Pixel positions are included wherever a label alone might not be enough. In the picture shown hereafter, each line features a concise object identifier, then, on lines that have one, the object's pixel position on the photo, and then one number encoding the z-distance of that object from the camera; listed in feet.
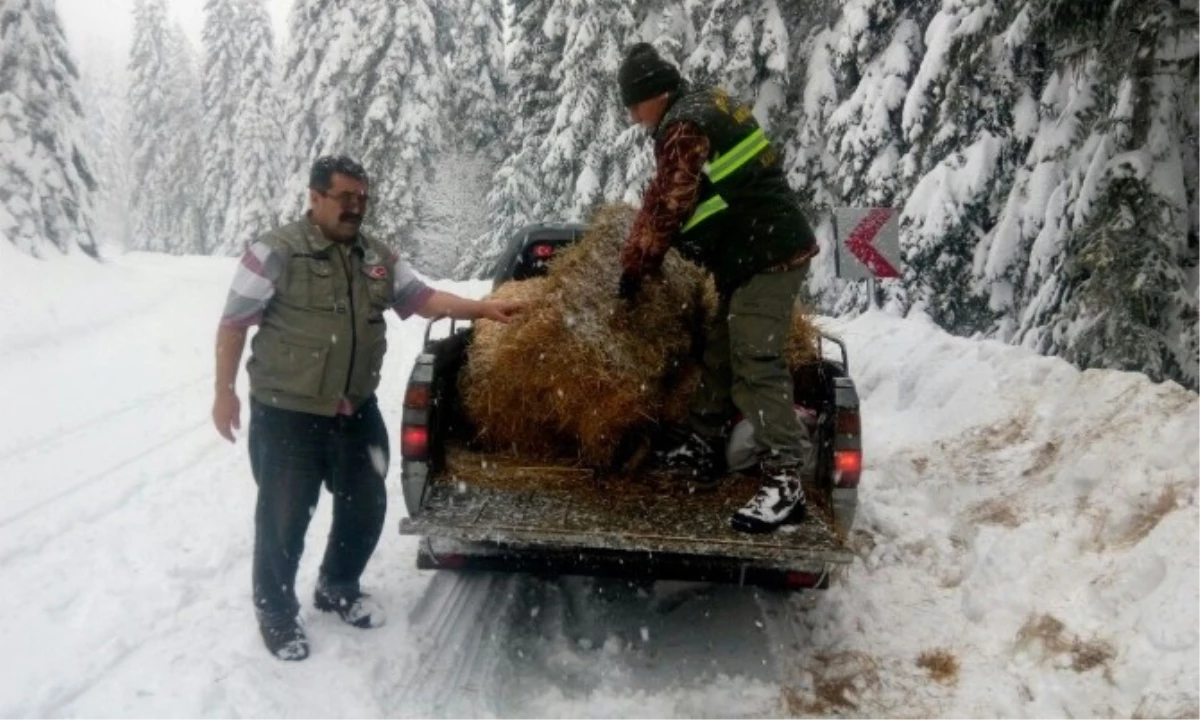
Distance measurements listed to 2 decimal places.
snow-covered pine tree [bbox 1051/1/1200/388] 22.07
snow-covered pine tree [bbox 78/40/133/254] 216.33
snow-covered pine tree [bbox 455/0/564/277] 86.69
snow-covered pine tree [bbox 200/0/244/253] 144.05
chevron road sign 29.86
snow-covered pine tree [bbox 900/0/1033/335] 33.24
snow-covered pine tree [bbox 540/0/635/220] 74.33
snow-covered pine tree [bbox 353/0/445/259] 95.76
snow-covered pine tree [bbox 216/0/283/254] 132.87
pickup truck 12.78
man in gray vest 12.84
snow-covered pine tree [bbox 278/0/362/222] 94.89
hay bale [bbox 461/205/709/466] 14.94
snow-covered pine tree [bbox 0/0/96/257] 70.44
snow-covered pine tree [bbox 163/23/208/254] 162.30
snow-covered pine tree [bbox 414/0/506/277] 112.88
